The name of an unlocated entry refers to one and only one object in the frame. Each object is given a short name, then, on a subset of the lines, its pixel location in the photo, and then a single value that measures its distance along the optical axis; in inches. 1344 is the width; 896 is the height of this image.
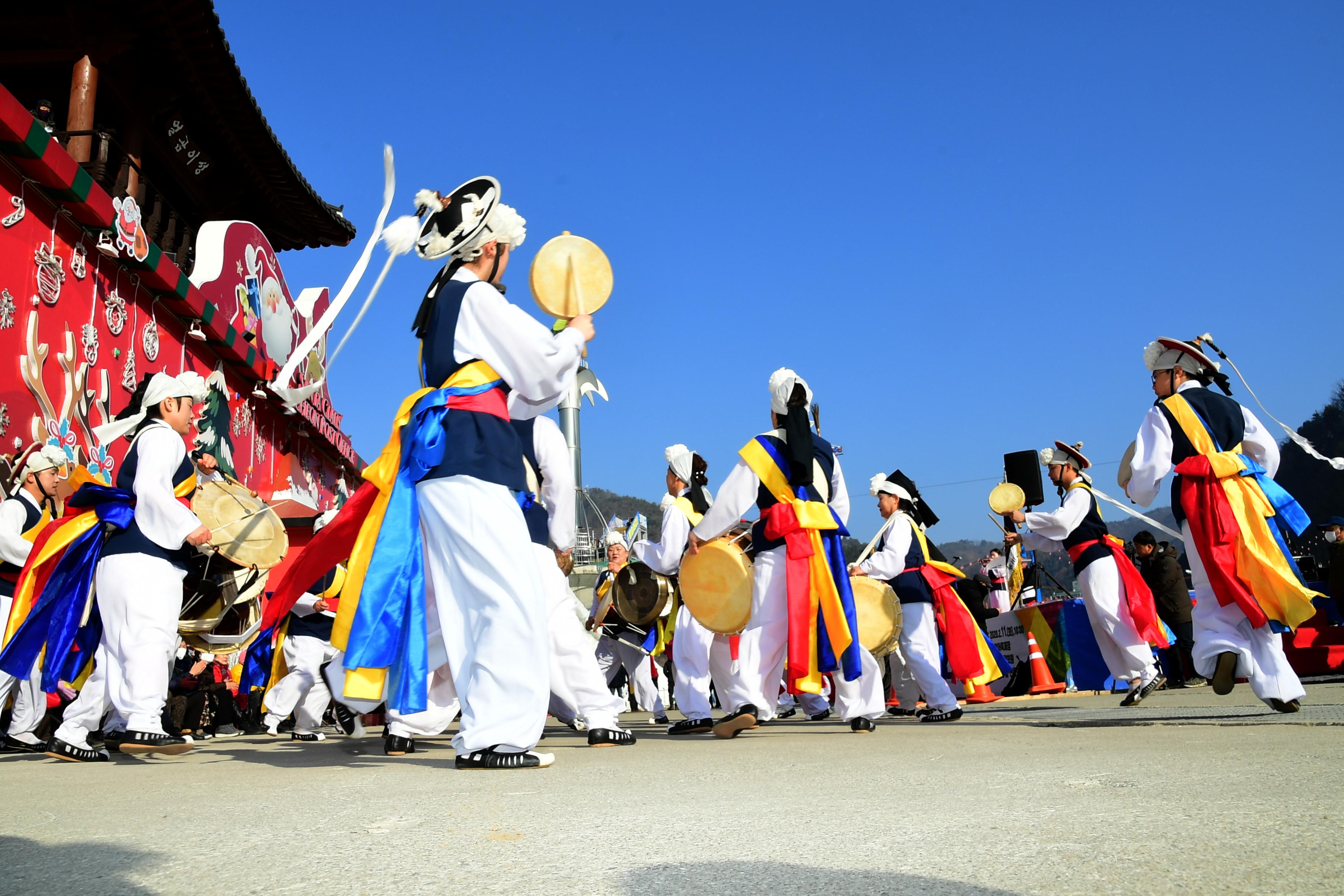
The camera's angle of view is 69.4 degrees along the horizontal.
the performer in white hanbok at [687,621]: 233.5
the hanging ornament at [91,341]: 346.9
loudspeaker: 471.5
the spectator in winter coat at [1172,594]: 389.7
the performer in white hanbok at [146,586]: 174.7
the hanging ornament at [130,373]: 375.9
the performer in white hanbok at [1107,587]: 269.1
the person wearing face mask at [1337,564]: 394.9
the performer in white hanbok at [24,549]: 225.1
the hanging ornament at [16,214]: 297.7
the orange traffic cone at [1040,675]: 399.9
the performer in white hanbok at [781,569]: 195.8
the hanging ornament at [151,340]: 400.2
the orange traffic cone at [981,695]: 359.3
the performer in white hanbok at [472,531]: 120.3
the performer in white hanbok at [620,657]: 352.8
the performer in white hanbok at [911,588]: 259.3
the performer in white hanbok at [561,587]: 175.0
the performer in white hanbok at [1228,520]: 176.2
